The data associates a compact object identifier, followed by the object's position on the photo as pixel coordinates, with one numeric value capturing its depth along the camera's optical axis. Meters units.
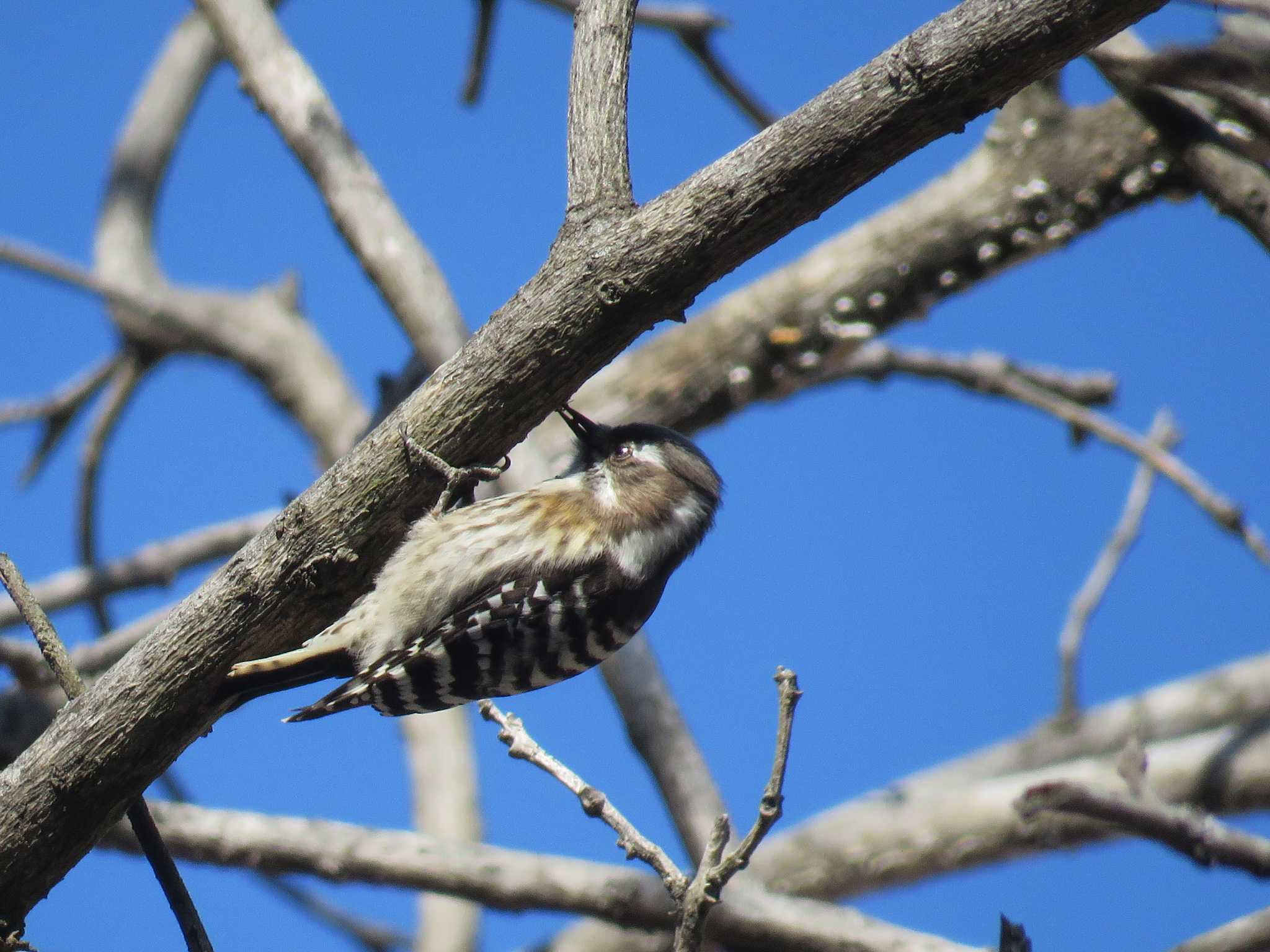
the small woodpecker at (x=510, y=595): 8.35
